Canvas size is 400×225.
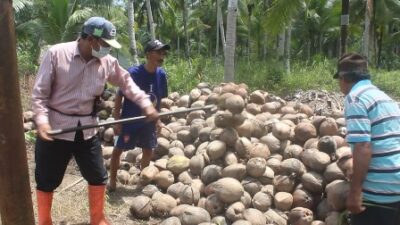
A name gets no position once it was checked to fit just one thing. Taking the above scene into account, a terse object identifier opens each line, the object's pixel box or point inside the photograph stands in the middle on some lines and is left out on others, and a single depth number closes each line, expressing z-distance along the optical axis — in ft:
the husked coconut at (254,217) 14.64
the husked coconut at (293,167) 15.75
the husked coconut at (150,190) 17.43
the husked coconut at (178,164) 18.22
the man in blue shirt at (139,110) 17.51
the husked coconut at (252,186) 15.99
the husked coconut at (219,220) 15.16
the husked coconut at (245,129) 17.48
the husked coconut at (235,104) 16.88
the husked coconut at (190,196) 16.31
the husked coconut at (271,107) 20.45
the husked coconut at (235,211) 14.99
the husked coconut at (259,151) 16.69
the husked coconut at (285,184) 15.72
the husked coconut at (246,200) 15.49
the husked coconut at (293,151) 16.57
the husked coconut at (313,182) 15.21
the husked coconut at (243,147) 16.83
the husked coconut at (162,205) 16.42
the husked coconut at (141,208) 16.33
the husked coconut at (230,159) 16.71
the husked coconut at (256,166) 15.92
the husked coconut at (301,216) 14.60
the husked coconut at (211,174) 16.65
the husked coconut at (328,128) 17.06
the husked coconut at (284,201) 15.35
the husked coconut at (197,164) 17.49
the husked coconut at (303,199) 15.20
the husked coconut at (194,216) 14.89
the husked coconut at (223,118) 17.04
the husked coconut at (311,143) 16.44
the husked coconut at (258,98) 21.07
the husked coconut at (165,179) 17.87
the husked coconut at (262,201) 15.40
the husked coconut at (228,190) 15.26
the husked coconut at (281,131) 17.54
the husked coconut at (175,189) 16.95
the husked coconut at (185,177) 17.53
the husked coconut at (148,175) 18.31
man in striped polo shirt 10.17
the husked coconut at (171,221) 14.89
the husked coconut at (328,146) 15.76
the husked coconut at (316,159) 15.37
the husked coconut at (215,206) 15.66
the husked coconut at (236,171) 16.10
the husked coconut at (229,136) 17.10
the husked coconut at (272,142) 17.34
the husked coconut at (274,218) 15.06
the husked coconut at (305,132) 17.13
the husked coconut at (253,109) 20.26
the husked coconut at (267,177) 16.19
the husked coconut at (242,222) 14.35
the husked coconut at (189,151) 19.34
